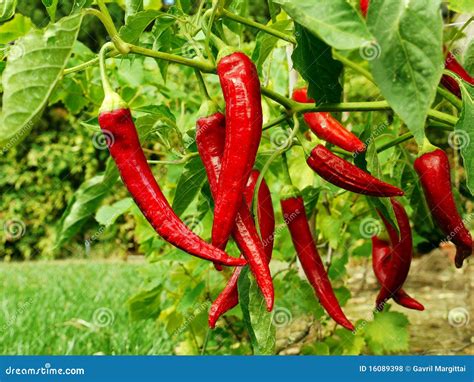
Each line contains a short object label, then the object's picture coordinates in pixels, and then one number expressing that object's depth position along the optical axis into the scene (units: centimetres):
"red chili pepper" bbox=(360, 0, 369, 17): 57
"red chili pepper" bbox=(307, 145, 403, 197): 56
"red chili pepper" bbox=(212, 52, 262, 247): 50
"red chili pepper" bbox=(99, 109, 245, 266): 50
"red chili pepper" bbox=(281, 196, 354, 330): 64
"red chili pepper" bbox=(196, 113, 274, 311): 53
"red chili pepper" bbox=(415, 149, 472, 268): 61
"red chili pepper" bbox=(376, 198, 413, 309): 66
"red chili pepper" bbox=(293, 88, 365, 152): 64
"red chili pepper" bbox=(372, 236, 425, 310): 69
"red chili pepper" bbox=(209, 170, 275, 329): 58
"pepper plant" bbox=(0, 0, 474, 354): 41
